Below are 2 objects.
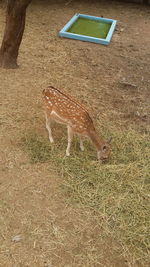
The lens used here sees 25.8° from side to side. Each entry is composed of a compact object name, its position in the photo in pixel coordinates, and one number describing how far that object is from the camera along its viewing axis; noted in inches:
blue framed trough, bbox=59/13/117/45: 274.5
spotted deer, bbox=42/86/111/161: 146.1
